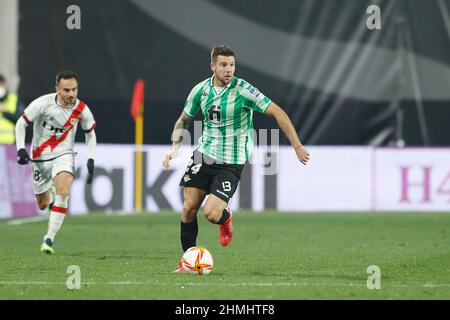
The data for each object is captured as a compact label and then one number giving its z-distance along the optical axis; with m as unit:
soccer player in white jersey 12.48
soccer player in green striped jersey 10.33
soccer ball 9.69
